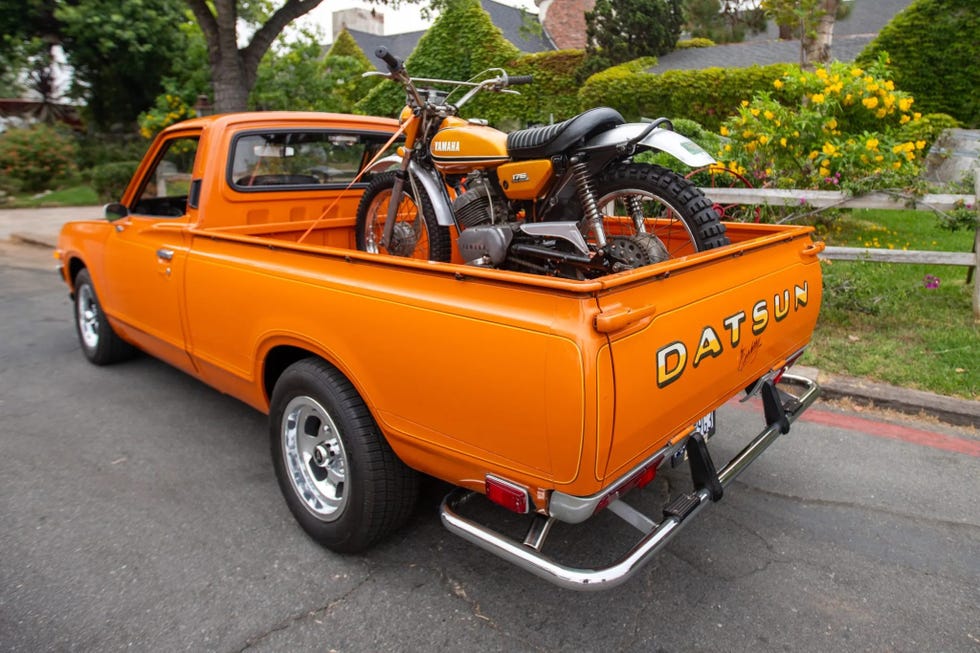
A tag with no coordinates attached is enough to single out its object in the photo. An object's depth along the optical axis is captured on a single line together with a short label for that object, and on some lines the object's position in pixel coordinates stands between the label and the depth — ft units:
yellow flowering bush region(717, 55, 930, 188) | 19.43
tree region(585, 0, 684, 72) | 69.62
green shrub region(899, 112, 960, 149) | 37.11
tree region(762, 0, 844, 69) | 36.04
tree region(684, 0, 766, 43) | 112.57
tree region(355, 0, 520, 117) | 68.13
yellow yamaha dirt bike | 10.22
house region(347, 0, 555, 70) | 91.61
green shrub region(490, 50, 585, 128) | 65.82
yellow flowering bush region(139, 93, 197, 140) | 43.86
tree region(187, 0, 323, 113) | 32.37
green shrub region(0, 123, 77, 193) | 56.85
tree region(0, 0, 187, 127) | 54.70
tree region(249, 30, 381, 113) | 44.04
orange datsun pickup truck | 6.56
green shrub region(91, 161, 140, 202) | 52.19
